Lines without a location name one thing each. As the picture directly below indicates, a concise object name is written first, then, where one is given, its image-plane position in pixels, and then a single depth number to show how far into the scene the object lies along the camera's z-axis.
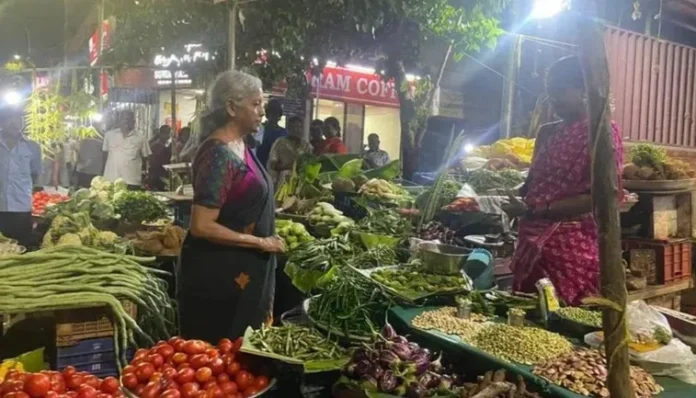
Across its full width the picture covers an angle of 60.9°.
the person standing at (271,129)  8.30
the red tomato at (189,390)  2.40
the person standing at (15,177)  6.04
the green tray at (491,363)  2.05
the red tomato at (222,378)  2.52
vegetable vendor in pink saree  3.02
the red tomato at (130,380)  2.46
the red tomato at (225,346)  2.67
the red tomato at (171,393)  2.34
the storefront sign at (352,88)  13.72
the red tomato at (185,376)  2.46
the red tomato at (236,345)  2.65
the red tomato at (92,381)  2.52
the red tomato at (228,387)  2.48
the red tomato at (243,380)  2.53
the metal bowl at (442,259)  3.28
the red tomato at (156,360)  2.55
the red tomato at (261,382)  2.54
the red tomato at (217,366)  2.55
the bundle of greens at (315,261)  4.17
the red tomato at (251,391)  2.50
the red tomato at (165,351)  2.61
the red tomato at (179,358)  2.58
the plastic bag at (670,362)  2.15
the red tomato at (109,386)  2.52
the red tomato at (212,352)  2.61
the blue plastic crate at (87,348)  3.13
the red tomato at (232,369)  2.56
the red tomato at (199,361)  2.55
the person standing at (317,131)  8.73
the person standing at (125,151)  9.26
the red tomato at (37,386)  2.34
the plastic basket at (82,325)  3.12
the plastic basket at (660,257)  5.55
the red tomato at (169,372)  2.48
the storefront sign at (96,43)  8.98
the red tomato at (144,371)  2.49
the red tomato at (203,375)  2.48
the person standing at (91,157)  10.06
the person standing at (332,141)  8.12
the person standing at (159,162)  10.17
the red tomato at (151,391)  2.38
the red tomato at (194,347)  2.63
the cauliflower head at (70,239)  5.21
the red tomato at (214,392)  2.44
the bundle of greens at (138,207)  6.56
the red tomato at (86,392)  2.40
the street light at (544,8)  6.95
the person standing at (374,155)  7.74
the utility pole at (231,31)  5.14
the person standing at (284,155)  7.43
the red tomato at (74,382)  2.47
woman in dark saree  2.98
